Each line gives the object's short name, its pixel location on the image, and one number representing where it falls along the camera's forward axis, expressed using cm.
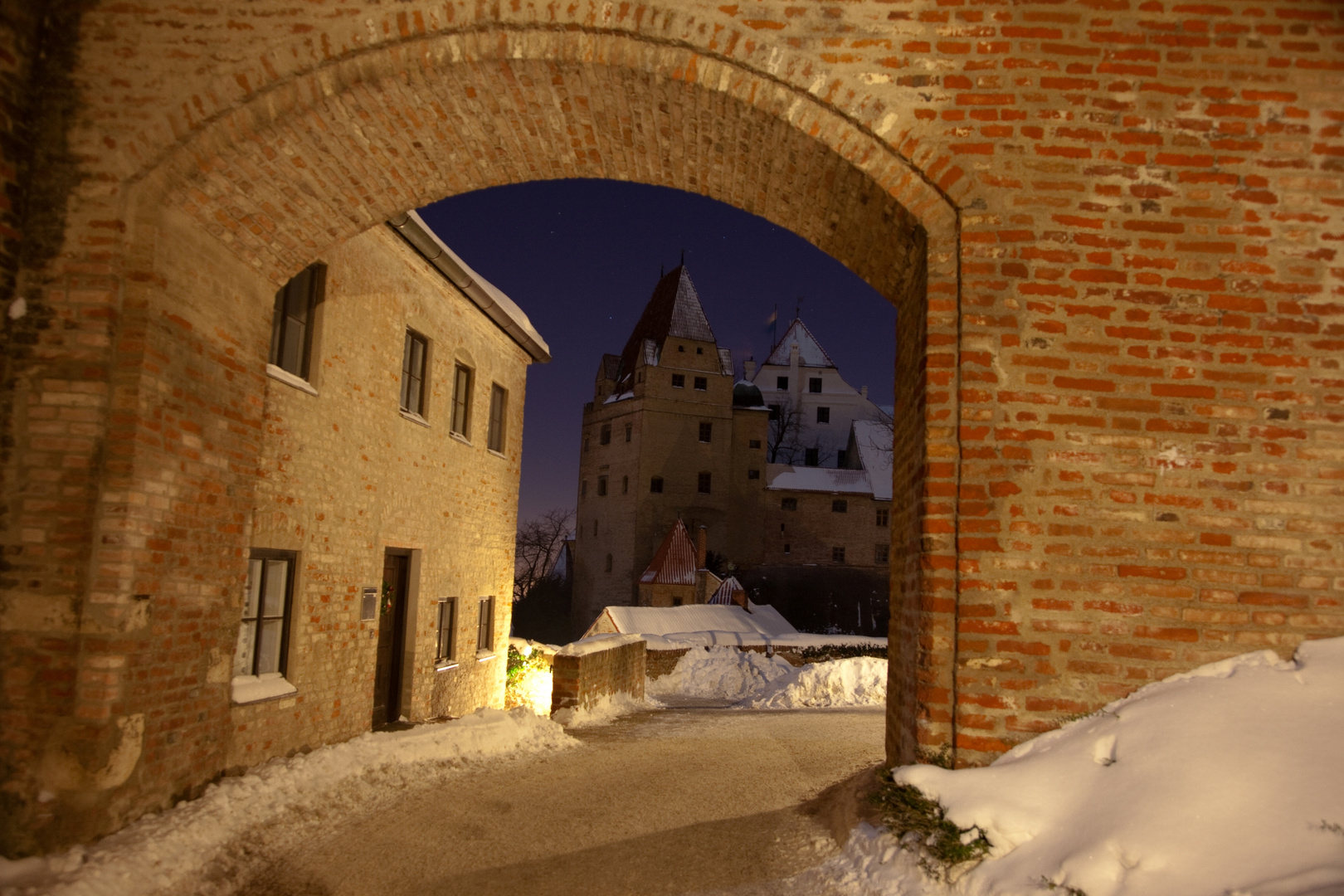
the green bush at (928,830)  356
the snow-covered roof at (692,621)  2281
